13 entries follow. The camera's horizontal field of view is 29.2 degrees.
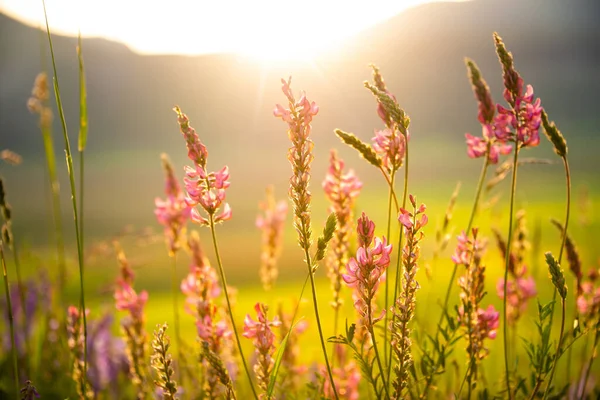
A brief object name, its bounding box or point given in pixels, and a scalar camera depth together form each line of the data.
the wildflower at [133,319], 0.74
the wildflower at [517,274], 0.75
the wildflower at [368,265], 0.58
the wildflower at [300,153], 0.58
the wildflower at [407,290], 0.59
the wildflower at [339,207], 0.70
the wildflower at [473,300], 0.66
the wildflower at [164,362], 0.60
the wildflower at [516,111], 0.64
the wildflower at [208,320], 0.67
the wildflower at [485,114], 0.69
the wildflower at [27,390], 0.63
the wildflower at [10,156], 0.72
